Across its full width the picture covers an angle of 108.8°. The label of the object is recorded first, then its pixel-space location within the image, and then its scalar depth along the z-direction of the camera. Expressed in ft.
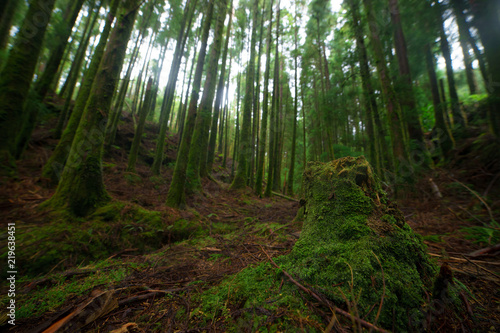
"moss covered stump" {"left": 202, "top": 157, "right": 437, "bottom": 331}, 4.12
